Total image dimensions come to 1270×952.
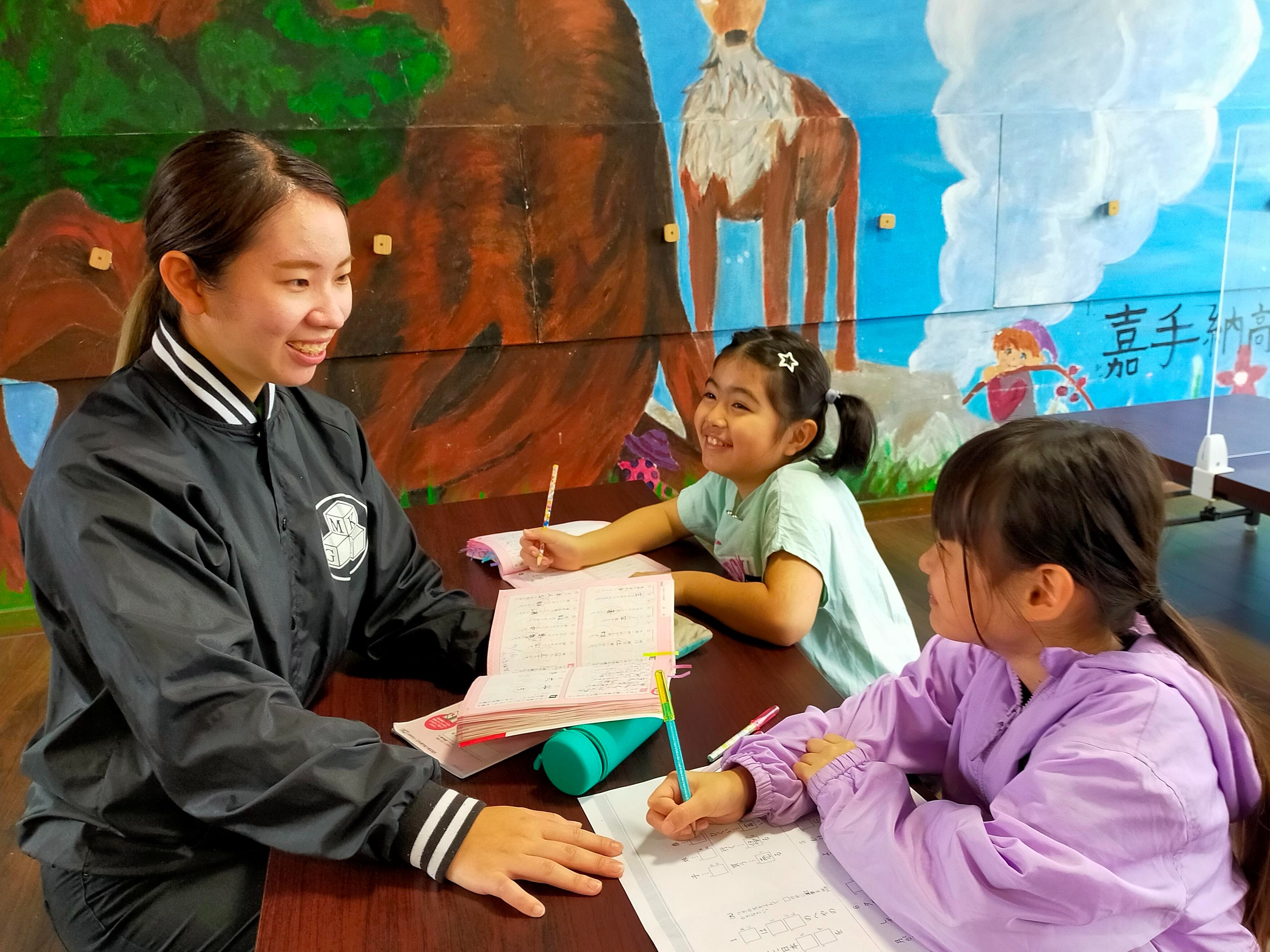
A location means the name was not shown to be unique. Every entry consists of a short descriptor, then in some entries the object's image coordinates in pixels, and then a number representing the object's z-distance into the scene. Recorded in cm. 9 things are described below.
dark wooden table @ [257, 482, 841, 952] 76
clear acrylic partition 282
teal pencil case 93
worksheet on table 75
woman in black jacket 85
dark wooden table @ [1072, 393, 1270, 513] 237
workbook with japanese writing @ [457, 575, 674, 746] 99
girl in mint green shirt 135
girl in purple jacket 71
